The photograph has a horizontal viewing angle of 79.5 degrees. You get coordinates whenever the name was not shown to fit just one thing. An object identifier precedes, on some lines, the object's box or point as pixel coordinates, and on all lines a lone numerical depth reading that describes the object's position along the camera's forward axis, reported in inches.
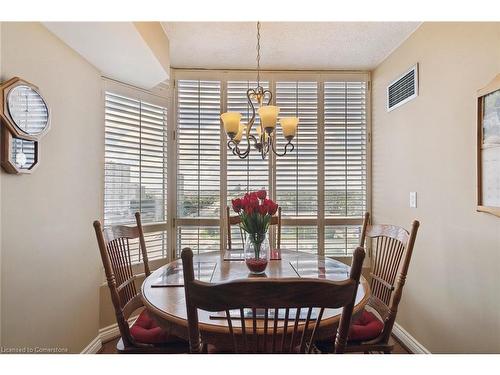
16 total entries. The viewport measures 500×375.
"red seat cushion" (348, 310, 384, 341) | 63.5
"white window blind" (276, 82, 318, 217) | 120.3
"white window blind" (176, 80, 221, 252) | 118.7
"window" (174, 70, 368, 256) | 119.0
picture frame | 60.2
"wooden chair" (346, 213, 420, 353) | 63.0
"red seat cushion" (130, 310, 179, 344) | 60.9
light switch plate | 92.2
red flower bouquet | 65.4
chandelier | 68.9
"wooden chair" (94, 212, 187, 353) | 60.1
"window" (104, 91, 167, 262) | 100.7
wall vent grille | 92.7
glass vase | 67.1
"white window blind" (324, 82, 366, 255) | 120.8
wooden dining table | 44.3
